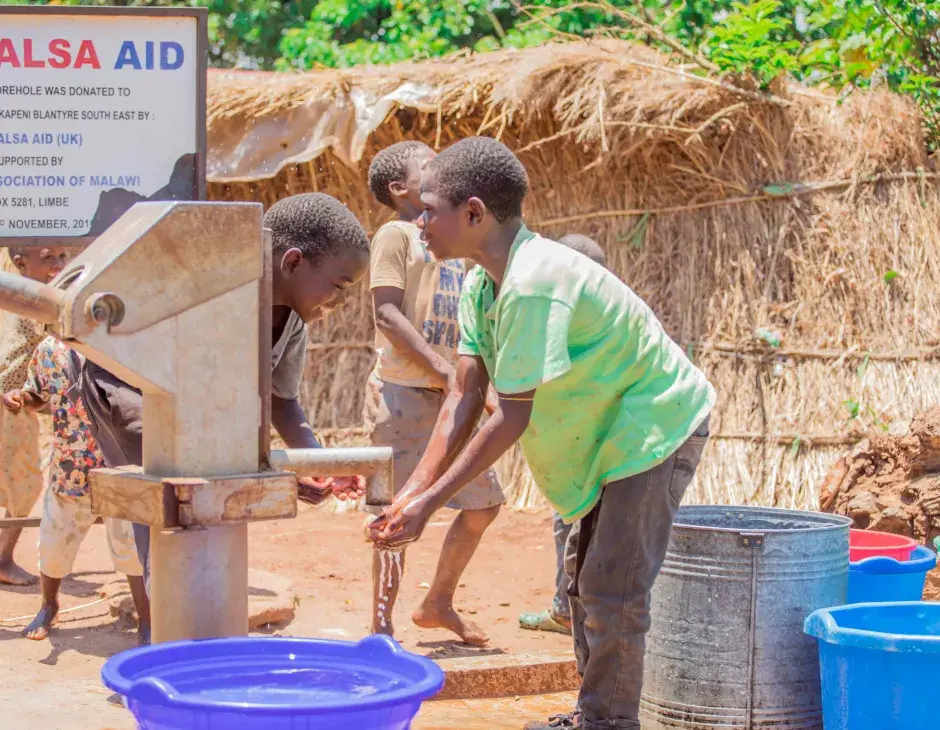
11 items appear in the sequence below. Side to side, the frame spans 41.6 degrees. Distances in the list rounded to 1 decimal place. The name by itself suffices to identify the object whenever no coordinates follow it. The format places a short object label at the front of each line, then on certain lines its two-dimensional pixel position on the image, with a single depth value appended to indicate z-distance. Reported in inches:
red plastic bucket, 160.7
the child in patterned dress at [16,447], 225.3
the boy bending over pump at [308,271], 115.4
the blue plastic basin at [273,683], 71.8
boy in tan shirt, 176.6
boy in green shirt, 112.7
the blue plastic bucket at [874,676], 119.3
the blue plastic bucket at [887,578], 152.6
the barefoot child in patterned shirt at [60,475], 185.9
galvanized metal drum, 137.7
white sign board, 120.2
